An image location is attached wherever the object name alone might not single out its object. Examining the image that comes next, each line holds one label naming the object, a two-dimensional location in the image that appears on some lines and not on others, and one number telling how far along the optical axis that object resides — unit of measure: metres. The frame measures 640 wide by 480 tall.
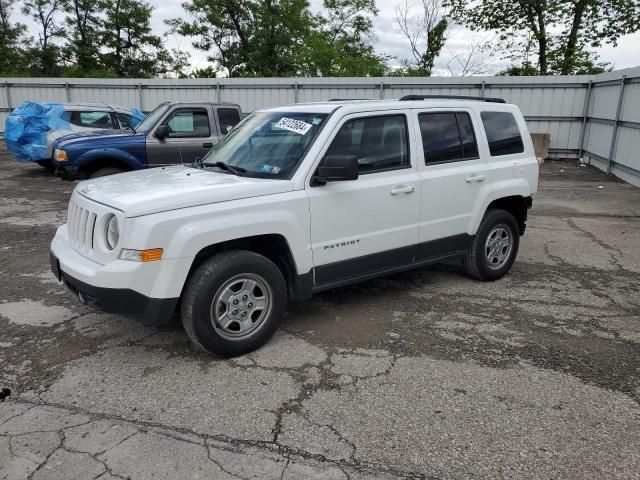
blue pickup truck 9.27
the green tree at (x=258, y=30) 35.31
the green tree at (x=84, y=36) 37.50
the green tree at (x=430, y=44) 28.72
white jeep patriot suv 3.44
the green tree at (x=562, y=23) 24.67
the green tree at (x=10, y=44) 34.94
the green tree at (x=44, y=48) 36.59
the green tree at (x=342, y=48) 33.22
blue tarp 12.16
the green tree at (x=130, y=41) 38.00
